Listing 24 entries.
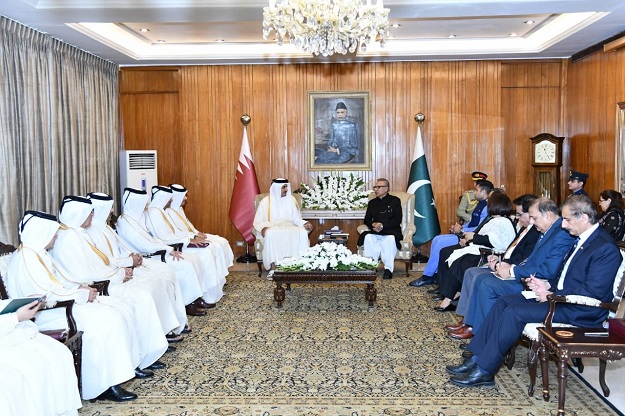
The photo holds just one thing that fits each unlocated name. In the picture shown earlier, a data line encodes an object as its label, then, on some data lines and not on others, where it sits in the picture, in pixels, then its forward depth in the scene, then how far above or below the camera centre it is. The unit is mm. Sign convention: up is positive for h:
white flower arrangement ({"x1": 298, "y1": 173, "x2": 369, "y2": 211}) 10883 -471
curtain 7441 +661
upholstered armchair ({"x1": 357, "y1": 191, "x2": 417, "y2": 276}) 9750 -994
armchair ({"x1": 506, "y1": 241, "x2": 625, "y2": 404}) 4289 -1275
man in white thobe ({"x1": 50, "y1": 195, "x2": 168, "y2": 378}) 5285 -904
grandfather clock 10875 +22
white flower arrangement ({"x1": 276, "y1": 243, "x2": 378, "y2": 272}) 7488 -1146
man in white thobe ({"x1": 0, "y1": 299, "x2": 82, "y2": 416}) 3568 -1209
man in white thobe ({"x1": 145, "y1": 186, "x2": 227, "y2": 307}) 7742 -879
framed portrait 11383 +685
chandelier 5559 +1330
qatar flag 11070 -504
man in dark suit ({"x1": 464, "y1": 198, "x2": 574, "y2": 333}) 5129 -879
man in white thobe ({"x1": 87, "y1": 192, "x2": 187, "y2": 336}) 5879 -1031
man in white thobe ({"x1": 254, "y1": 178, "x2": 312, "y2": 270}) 9648 -918
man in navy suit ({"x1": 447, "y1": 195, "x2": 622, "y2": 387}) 4531 -975
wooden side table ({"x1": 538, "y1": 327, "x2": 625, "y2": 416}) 4180 -1239
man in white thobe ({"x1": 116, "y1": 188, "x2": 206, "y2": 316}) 7004 -867
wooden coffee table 7391 -1302
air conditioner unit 10977 +36
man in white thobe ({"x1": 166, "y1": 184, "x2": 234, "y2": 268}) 8352 -711
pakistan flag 10805 -680
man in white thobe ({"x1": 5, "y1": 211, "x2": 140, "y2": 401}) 4625 -1110
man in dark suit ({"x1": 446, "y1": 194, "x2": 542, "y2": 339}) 5980 -916
